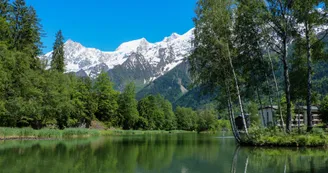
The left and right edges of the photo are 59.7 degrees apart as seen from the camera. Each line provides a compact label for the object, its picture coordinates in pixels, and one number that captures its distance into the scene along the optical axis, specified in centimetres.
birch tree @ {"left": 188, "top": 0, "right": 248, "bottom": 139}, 2922
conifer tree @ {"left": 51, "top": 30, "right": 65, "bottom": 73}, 7131
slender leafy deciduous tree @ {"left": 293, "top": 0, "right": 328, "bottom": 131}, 2600
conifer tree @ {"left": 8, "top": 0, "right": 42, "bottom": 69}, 4336
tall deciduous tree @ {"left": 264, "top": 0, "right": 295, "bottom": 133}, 2731
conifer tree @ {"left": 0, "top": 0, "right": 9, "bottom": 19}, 4109
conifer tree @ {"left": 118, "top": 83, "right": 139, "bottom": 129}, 8231
